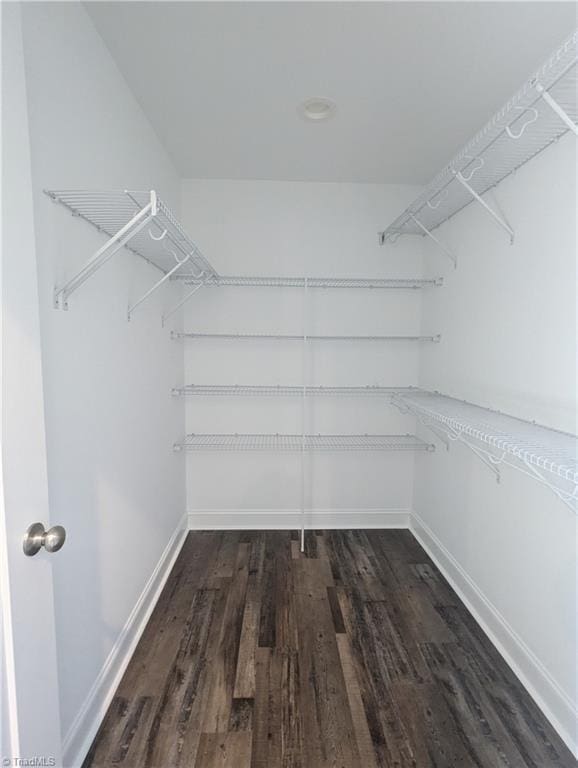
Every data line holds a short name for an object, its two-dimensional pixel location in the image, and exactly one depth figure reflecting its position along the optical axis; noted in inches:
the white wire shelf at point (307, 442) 105.5
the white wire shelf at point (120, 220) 43.6
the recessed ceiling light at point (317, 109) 67.3
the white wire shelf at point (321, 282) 96.7
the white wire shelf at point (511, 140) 41.3
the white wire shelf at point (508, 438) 44.1
